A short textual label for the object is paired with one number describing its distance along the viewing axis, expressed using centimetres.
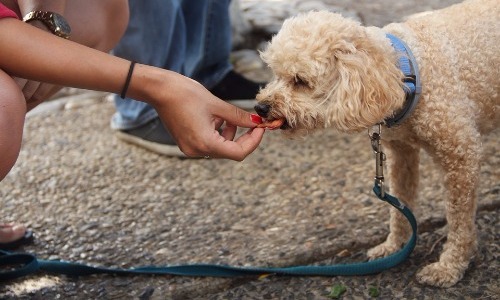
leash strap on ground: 229
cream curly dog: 204
